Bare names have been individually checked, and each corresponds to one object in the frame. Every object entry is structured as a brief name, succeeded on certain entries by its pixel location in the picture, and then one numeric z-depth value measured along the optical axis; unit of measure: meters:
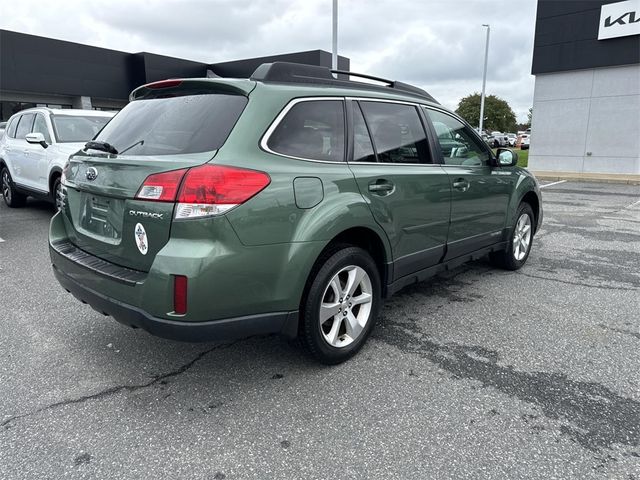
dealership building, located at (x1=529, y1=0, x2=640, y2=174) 15.18
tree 67.06
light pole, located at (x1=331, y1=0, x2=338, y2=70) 15.95
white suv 7.18
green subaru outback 2.36
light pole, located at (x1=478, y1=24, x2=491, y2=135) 33.66
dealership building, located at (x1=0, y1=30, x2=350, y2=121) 23.64
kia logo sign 14.48
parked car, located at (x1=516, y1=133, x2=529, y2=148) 47.28
